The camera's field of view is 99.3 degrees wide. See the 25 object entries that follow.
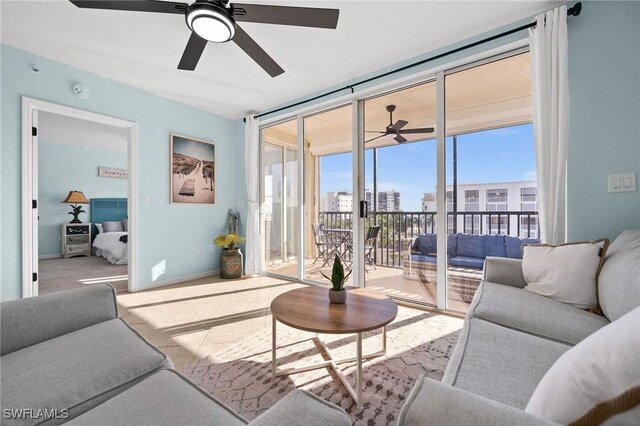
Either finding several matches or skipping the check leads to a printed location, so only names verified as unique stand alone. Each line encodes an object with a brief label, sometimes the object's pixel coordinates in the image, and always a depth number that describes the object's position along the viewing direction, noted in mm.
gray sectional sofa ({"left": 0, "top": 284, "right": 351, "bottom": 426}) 730
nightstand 6047
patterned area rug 1441
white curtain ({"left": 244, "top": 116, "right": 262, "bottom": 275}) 4340
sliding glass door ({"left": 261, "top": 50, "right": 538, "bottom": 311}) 2865
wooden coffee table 1412
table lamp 6137
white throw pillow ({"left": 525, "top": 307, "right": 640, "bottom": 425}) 445
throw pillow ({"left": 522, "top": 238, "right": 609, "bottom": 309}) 1508
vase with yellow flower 4086
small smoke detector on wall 2985
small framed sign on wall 6752
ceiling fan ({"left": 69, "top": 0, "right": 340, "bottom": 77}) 1681
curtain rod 2033
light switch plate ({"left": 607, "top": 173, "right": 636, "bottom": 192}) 1877
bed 5266
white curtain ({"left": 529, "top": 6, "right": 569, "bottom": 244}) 2035
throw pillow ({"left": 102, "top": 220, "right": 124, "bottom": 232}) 6387
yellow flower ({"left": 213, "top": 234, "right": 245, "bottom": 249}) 4059
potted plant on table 1751
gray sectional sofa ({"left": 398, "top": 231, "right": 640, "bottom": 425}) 518
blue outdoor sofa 2902
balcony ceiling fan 3221
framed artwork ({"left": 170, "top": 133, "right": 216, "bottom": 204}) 3922
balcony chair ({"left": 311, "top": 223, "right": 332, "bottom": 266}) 4434
